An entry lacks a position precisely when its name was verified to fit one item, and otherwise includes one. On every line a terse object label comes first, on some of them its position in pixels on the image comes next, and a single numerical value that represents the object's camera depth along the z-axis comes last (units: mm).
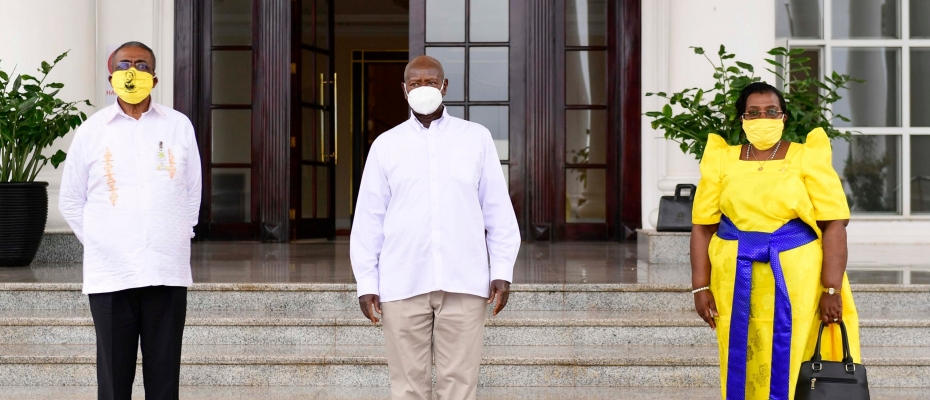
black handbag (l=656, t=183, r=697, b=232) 6496
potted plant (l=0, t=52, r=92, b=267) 6004
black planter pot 6051
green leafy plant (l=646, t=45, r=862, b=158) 5645
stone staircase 4309
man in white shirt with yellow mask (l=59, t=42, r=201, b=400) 2998
